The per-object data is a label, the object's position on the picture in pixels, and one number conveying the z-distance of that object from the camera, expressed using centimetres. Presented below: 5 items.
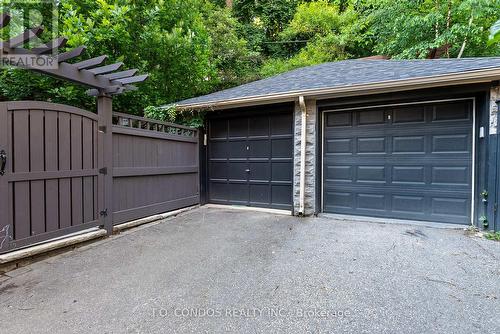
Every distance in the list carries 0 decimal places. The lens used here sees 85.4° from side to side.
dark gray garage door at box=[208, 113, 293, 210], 539
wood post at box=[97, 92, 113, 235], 377
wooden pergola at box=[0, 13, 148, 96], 257
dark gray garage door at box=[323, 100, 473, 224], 419
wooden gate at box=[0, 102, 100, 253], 275
